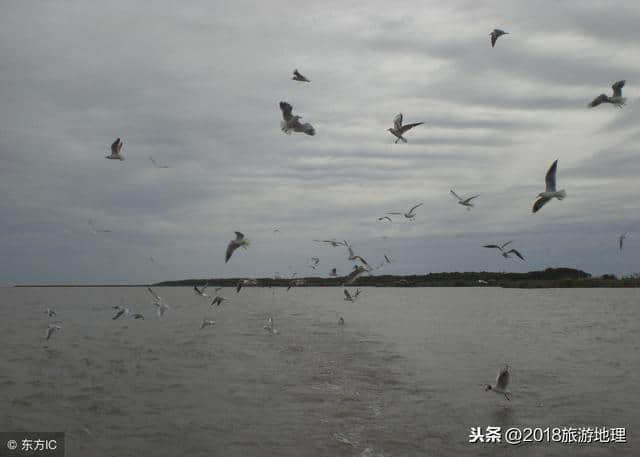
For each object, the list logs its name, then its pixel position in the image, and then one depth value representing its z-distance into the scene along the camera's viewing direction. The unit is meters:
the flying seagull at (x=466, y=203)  21.77
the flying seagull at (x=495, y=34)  17.55
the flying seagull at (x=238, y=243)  16.45
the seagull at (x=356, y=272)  20.98
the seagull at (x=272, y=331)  33.98
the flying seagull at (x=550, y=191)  13.84
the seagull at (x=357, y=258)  24.57
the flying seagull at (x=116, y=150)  19.05
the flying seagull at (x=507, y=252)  18.07
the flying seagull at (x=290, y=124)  15.09
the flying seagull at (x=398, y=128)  17.69
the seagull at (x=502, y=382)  15.53
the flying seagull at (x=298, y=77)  15.67
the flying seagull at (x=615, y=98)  16.42
